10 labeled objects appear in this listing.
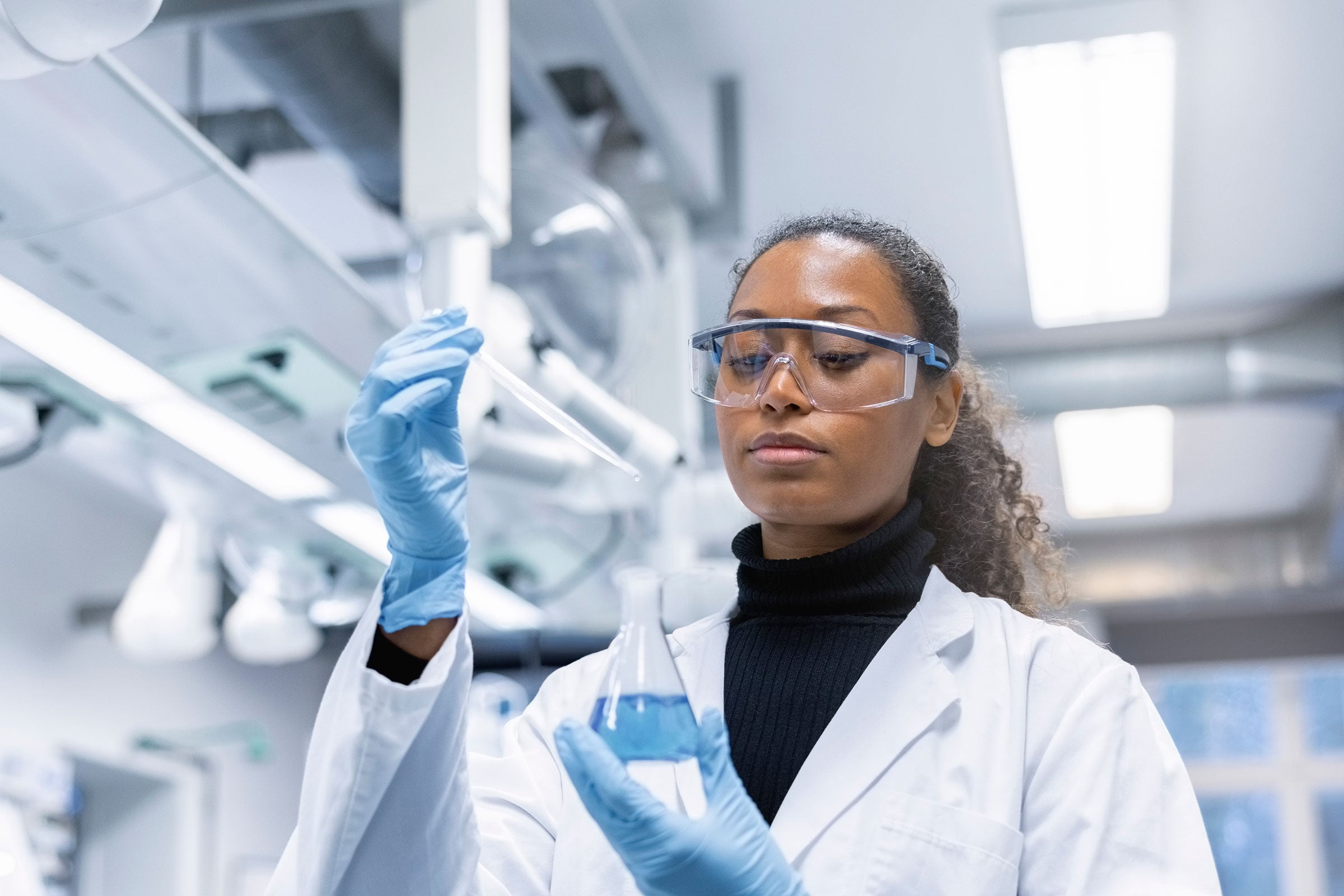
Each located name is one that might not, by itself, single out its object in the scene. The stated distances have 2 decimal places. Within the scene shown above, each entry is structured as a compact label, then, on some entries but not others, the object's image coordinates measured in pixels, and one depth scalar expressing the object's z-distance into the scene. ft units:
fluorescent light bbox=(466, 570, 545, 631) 13.39
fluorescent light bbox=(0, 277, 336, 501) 7.16
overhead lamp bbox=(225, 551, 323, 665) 12.20
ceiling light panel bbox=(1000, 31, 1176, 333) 9.99
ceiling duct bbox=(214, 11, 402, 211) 8.38
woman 3.44
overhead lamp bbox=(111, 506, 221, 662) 11.04
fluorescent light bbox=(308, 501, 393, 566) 10.60
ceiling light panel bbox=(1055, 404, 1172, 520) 16.65
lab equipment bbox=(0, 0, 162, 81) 4.20
